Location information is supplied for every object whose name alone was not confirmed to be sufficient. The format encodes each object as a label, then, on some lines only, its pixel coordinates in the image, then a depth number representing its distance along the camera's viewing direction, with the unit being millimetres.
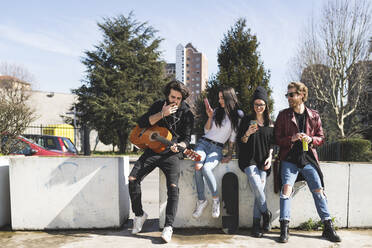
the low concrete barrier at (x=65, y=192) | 3979
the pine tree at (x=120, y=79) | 25391
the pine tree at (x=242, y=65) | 18469
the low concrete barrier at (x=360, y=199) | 4125
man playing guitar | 3697
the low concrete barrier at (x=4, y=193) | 4086
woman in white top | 3883
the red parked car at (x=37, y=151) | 9148
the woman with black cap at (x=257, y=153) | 3719
